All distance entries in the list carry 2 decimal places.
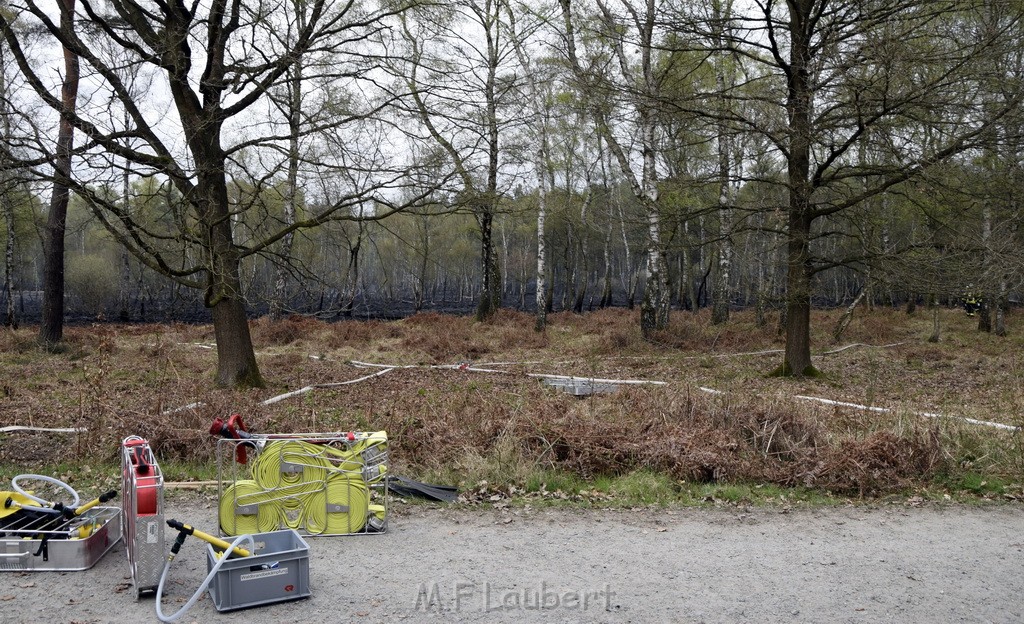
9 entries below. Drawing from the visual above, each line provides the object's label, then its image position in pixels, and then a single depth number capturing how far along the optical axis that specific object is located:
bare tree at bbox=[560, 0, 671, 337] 13.83
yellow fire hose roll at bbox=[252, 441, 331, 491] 5.79
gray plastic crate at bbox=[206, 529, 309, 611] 4.42
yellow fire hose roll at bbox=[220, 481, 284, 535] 5.71
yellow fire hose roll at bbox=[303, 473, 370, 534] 5.86
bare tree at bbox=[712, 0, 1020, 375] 11.66
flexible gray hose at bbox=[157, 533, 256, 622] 4.16
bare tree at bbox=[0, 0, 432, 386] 11.55
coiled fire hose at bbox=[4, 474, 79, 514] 5.44
